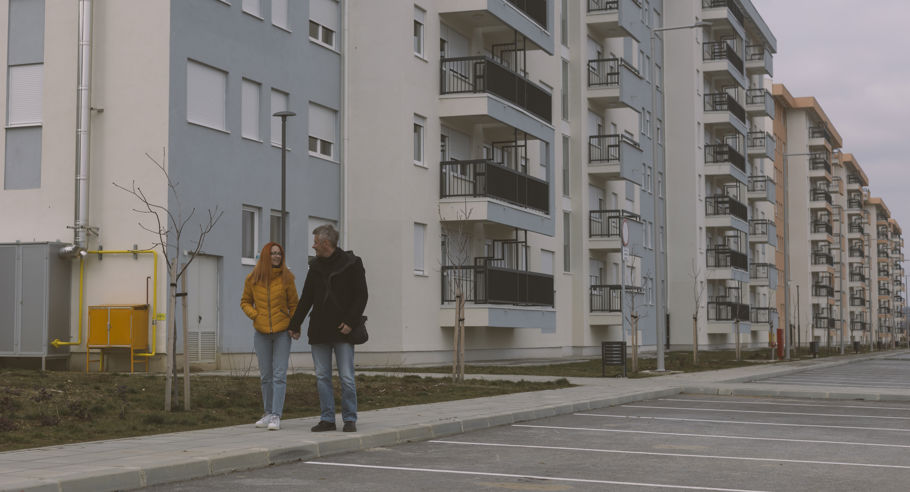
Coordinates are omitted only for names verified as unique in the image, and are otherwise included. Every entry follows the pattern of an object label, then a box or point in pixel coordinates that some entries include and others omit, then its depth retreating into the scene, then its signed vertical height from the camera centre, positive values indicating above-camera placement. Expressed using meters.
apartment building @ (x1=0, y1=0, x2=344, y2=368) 23.11 +3.48
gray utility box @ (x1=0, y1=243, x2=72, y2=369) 22.64 +0.28
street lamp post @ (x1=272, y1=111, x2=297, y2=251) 23.30 +3.53
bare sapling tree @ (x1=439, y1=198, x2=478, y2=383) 31.81 +1.79
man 11.40 +0.08
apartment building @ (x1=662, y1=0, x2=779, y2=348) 59.09 +8.17
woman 11.64 +0.01
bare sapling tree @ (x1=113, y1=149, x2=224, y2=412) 22.69 +2.08
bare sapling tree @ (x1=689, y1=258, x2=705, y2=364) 58.23 +1.74
